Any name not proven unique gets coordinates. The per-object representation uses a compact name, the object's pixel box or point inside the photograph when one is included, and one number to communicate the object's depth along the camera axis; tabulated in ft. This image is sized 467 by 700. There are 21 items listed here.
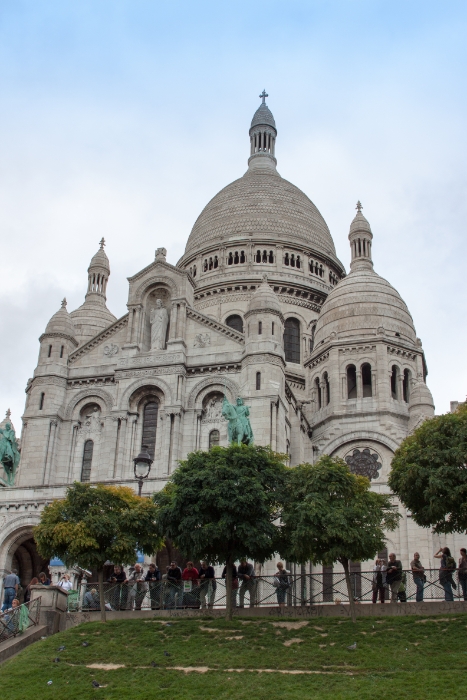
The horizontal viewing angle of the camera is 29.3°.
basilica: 149.07
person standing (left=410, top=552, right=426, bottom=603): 90.79
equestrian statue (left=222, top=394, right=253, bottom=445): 136.46
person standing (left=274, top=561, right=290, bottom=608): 94.58
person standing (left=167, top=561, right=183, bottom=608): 96.89
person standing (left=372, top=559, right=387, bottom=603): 92.73
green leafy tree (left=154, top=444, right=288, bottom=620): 95.55
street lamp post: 104.06
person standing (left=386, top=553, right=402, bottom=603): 91.91
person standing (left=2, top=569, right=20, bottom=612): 95.09
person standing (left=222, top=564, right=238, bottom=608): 97.14
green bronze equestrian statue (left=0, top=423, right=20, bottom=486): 152.05
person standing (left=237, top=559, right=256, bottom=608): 97.50
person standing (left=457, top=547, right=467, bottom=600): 89.97
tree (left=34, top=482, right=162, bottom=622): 98.84
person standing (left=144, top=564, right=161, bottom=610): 97.60
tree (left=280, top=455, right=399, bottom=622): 92.58
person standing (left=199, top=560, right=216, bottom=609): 96.37
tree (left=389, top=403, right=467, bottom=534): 93.76
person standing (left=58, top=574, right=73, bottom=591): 101.39
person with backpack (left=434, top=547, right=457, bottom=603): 90.27
